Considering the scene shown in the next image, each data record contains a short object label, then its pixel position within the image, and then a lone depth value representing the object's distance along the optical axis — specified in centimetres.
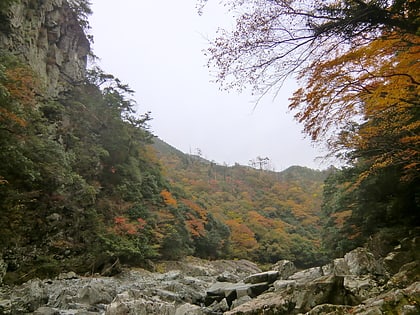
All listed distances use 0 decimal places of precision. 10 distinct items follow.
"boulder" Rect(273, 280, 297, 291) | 734
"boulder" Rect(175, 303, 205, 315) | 601
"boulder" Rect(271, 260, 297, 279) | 1057
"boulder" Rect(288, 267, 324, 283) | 886
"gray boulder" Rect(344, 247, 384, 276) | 718
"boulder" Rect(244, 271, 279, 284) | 931
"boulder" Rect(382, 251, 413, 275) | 742
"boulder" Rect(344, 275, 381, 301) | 534
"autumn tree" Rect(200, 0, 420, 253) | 465
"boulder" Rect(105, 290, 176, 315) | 557
